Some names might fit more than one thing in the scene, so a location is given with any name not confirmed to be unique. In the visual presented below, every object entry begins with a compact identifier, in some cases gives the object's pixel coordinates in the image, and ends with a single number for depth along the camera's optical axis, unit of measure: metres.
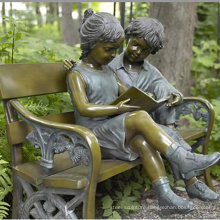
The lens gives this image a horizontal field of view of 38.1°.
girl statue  2.25
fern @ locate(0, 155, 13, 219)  2.54
